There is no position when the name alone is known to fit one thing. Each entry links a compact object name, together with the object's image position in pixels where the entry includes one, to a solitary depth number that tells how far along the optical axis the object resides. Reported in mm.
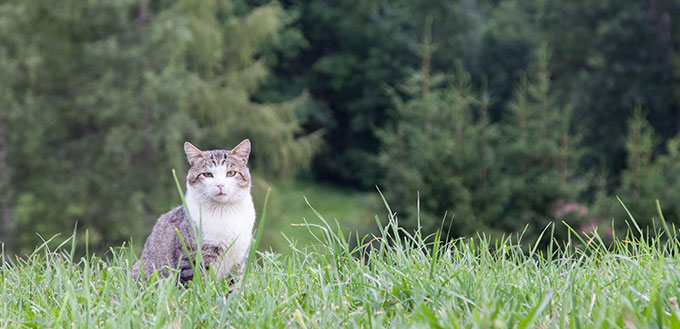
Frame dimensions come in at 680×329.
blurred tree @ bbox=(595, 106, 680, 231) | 8664
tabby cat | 2781
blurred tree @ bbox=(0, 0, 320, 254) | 13945
